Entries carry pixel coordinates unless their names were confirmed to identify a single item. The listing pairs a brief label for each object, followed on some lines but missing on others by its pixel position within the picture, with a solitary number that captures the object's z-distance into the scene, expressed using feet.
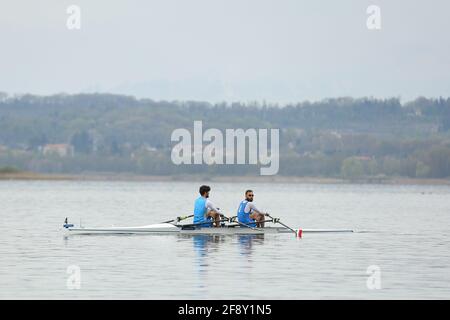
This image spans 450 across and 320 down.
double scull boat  120.16
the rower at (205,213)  118.11
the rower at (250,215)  121.19
